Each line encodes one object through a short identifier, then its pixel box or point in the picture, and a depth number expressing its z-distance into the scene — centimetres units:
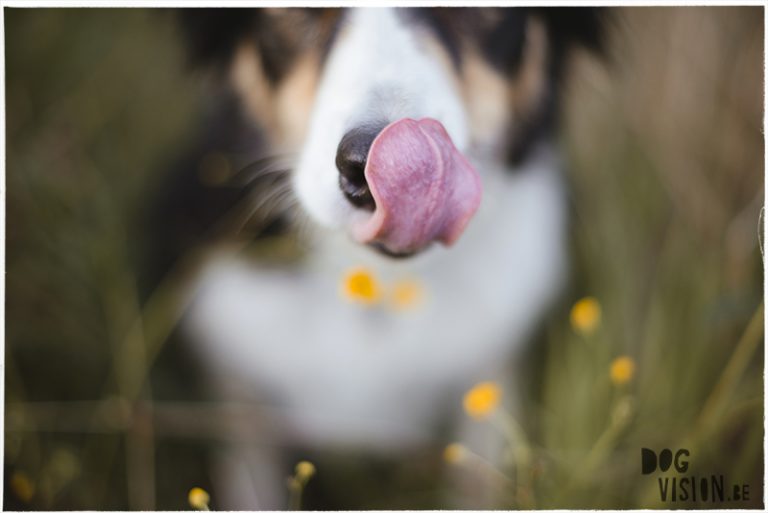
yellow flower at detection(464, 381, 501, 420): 72
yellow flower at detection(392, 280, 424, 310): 76
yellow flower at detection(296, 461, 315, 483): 70
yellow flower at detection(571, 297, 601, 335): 73
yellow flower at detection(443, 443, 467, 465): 72
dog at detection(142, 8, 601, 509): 74
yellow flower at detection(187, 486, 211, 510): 70
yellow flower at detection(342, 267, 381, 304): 73
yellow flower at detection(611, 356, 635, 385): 72
